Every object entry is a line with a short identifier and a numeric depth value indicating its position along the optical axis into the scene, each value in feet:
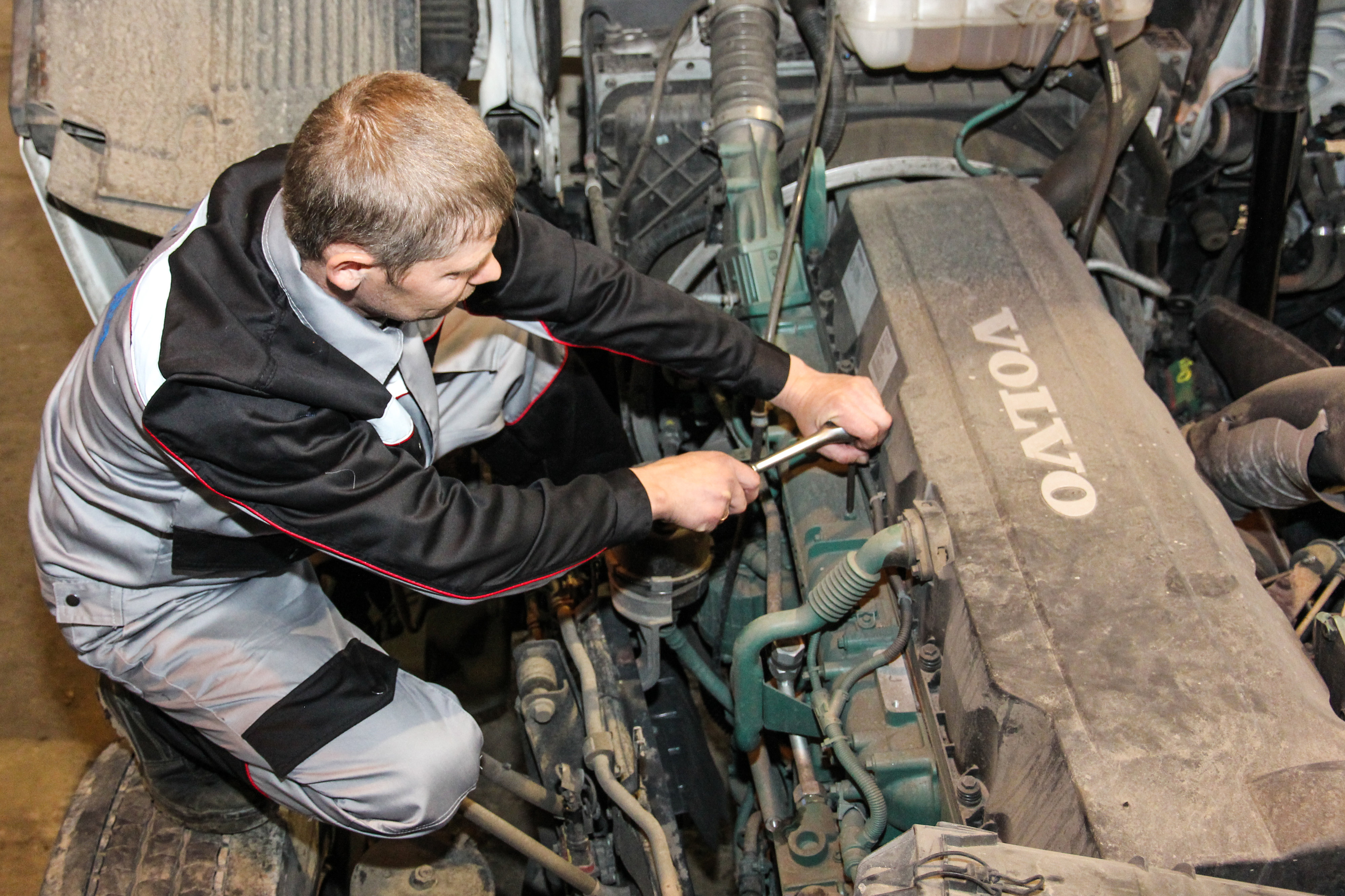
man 4.44
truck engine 4.37
